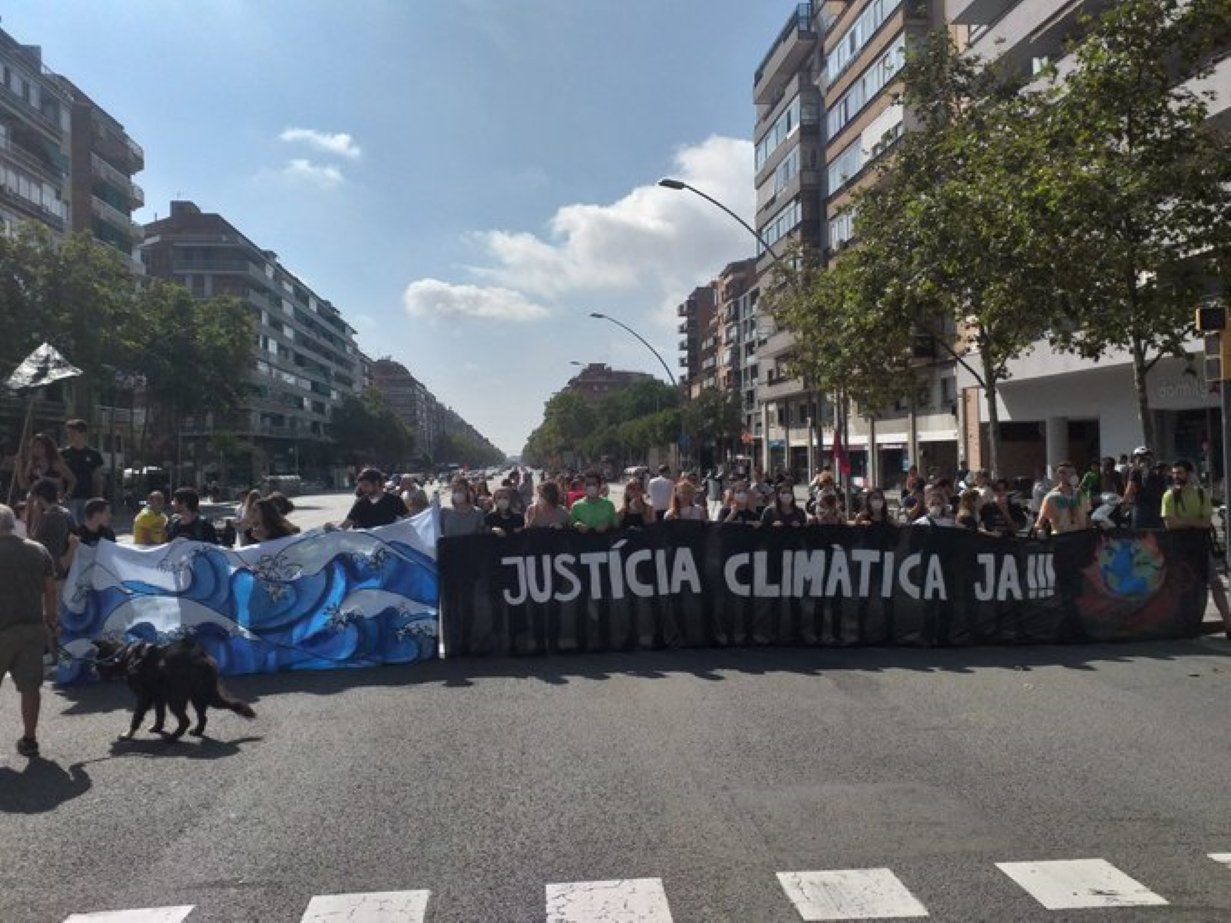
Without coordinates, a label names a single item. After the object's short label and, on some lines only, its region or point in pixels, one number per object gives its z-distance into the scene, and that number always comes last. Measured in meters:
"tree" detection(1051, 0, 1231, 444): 14.64
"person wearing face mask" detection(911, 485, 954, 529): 13.02
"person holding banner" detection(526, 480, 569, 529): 12.28
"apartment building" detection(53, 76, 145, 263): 64.31
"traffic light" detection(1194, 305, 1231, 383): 12.89
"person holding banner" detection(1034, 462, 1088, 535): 13.09
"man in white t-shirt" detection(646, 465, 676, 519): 18.47
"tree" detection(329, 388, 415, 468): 132.62
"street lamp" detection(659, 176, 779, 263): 29.44
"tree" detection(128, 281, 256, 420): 53.91
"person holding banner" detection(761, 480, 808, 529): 13.33
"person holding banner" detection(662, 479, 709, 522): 13.17
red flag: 28.60
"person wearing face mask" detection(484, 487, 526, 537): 13.22
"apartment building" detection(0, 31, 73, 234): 52.81
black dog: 7.52
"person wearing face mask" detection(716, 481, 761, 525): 14.15
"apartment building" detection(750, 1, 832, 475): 59.31
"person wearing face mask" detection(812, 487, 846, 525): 13.10
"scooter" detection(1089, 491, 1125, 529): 17.55
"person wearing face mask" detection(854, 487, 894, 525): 13.45
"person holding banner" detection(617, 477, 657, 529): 12.84
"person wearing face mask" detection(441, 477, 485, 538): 12.32
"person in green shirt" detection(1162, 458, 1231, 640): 12.03
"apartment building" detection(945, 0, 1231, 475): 27.92
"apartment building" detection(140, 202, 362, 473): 100.94
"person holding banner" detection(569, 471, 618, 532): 12.25
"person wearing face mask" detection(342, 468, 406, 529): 12.48
